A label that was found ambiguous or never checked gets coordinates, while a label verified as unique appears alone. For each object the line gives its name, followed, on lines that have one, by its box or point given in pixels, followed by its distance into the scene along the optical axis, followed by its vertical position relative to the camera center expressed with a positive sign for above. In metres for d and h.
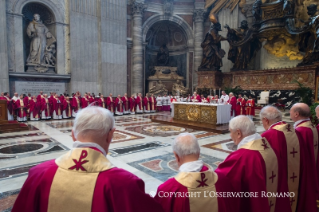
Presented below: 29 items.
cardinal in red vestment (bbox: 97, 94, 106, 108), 13.16 -0.56
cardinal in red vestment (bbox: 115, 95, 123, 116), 13.81 -0.83
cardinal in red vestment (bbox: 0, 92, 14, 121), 10.54 -0.66
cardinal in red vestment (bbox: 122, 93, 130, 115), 14.15 -0.79
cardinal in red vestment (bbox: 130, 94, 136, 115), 14.47 -0.80
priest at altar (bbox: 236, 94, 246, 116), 11.09 -0.63
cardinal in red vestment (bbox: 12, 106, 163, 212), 1.17 -0.49
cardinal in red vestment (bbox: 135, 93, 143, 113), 14.76 -0.68
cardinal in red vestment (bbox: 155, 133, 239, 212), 1.44 -0.60
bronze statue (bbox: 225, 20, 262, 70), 16.33 +3.40
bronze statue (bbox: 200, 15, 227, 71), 17.08 +3.32
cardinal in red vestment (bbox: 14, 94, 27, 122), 10.67 -0.86
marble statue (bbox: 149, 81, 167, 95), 18.80 +0.30
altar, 8.91 -0.80
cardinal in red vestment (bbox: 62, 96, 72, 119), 11.95 -0.87
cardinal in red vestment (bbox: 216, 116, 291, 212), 1.84 -0.63
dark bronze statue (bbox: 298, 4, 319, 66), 12.48 +3.23
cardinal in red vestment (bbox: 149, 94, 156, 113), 15.42 -0.67
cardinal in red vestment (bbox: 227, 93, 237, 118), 11.14 -0.39
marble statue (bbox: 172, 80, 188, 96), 18.83 +0.31
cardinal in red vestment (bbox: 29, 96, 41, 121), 10.99 -0.86
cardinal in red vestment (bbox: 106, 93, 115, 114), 13.46 -0.63
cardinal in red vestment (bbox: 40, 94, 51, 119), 11.27 -0.80
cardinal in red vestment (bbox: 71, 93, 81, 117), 12.31 -0.64
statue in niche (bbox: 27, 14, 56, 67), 14.44 +3.11
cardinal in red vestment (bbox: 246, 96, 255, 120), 10.69 -0.65
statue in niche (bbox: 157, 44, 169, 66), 21.05 +3.38
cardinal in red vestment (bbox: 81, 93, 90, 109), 12.72 -0.49
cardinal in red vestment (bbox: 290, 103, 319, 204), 2.85 -0.47
